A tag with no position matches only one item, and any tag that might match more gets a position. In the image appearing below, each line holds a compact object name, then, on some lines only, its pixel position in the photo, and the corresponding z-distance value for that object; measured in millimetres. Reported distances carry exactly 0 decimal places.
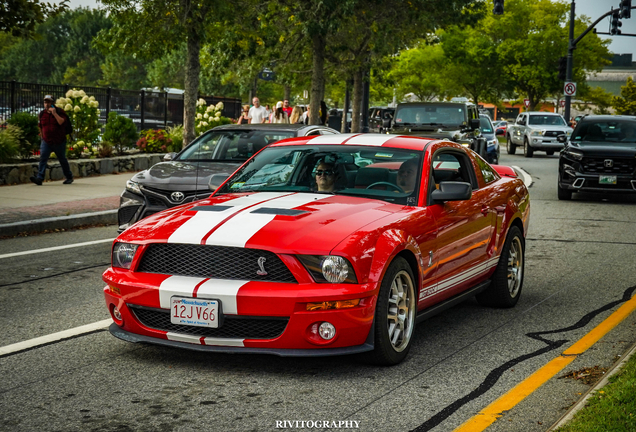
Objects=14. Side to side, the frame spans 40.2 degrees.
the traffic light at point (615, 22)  33906
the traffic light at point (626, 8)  32438
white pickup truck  35094
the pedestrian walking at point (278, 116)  25266
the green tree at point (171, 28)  17812
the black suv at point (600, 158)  16969
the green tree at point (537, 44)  64062
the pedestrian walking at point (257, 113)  24438
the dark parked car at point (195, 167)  10383
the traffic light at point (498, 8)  27128
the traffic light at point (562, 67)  37750
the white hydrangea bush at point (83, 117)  20734
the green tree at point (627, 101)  82125
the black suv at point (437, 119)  20888
